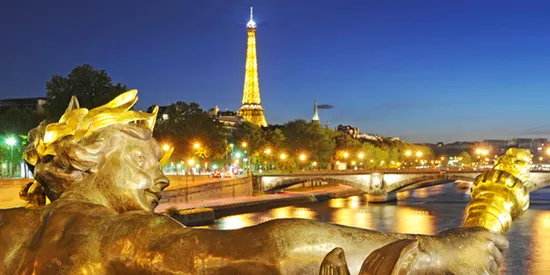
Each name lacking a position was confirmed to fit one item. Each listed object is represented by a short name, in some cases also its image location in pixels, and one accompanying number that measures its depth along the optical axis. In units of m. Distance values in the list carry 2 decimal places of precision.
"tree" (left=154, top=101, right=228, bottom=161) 45.47
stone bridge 52.74
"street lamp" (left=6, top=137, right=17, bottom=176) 34.56
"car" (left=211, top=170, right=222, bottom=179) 52.64
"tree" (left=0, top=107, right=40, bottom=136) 36.19
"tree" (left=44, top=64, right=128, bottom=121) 29.28
